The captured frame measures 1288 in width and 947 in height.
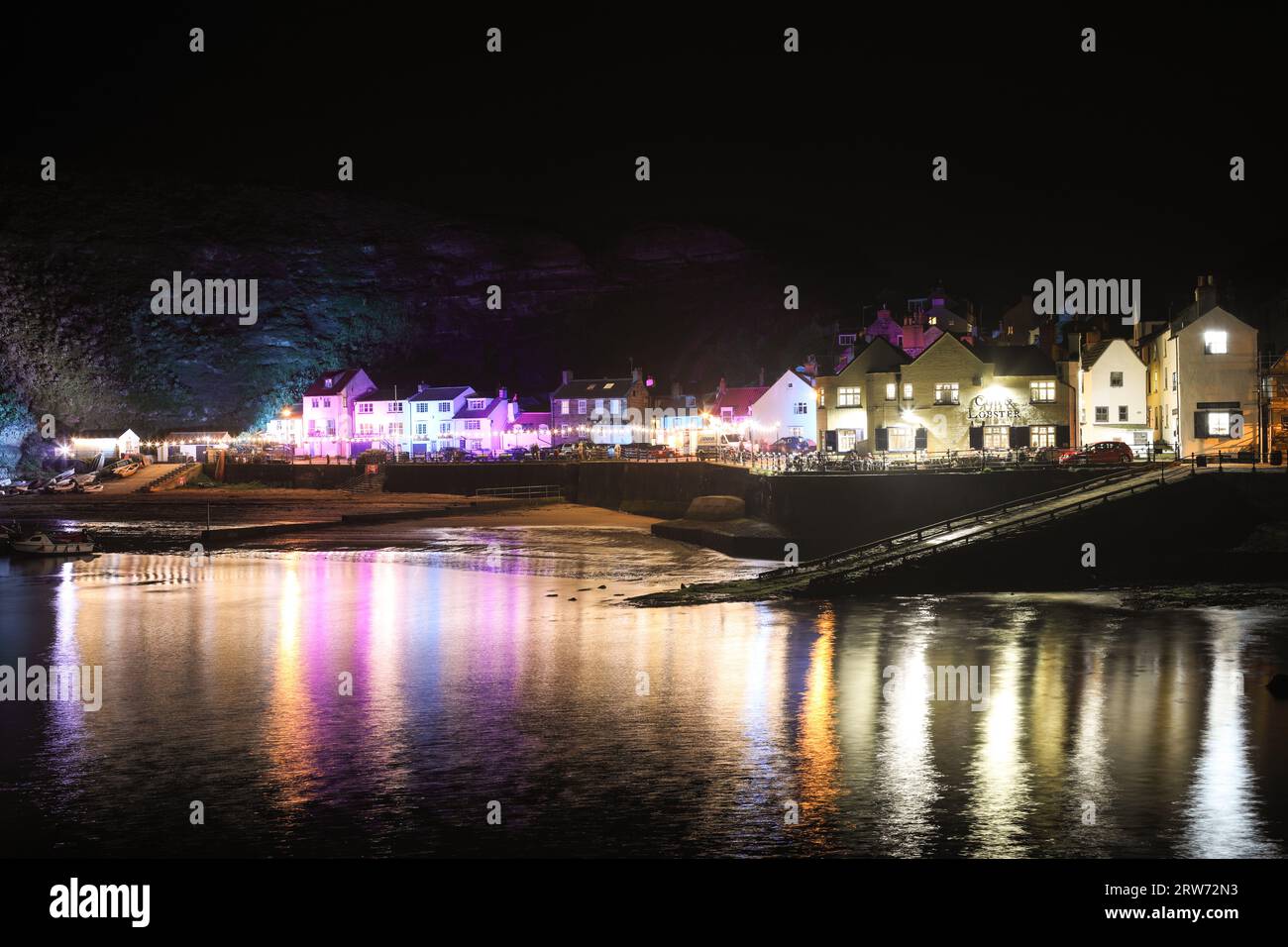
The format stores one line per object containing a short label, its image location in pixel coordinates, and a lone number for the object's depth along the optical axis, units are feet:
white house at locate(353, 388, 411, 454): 418.31
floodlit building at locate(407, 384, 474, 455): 409.08
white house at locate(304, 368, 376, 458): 436.35
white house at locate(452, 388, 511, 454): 398.62
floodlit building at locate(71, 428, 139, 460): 384.06
